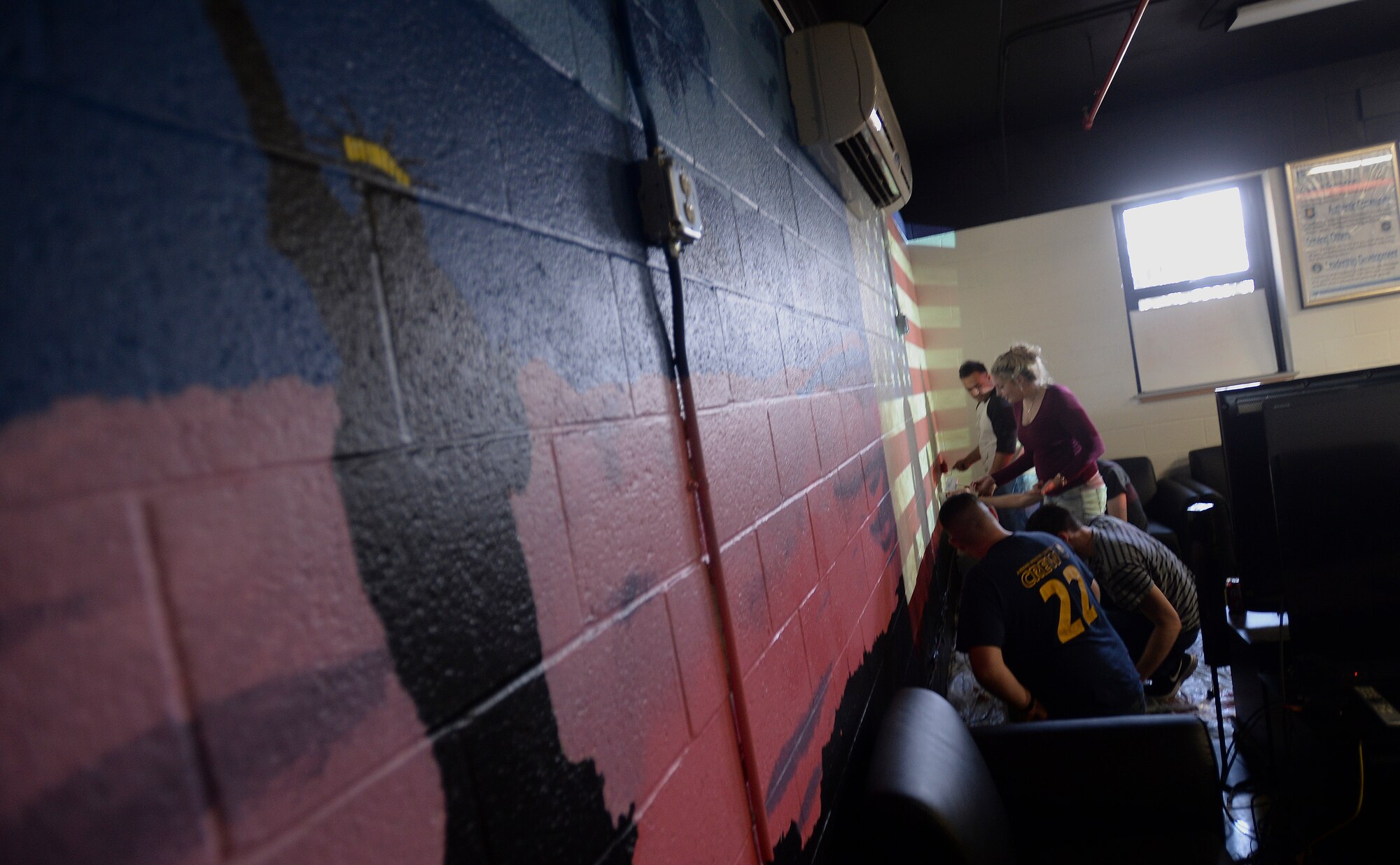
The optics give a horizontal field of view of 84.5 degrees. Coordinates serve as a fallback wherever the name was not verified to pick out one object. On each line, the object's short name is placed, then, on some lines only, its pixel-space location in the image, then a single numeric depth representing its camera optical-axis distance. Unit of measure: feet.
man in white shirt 14.32
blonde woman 11.72
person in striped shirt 8.79
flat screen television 5.77
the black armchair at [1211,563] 7.95
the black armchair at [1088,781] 5.66
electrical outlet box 3.66
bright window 16.58
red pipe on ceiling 9.73
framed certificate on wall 15.71
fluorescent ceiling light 12.08
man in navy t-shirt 7.39
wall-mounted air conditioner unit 7.20
